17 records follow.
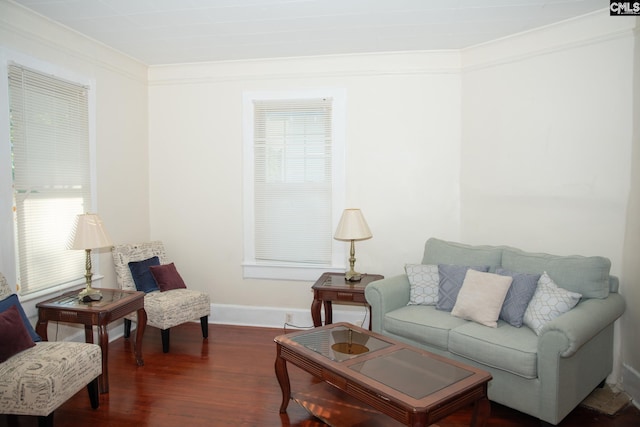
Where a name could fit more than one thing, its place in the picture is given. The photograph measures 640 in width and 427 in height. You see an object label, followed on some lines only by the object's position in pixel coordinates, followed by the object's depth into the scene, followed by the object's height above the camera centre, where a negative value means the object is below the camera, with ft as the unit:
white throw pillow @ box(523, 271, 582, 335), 9.50 -2.51
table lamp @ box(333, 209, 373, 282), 12.87 -1.10
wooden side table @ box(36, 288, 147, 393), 10.17 -2.92
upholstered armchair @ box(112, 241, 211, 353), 12.57 -3.19
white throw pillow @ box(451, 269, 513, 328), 10.16 -2.58
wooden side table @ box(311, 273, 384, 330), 12.42 -2.95
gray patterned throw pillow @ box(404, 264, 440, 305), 11.84 -2.56
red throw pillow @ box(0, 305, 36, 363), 8.20 -2.79
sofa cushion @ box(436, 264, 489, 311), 11.36 -2.47
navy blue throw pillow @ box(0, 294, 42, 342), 9.09 -2.45
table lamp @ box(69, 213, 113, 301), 10.66 -1.13
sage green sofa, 8.43 -3.18
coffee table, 6.91 -3.31
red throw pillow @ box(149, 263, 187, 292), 13.73 -2.72
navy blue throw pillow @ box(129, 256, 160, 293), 13.56 -2.66
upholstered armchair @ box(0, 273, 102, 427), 7.72 -3.33
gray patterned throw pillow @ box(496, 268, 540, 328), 10.03 -2.51
